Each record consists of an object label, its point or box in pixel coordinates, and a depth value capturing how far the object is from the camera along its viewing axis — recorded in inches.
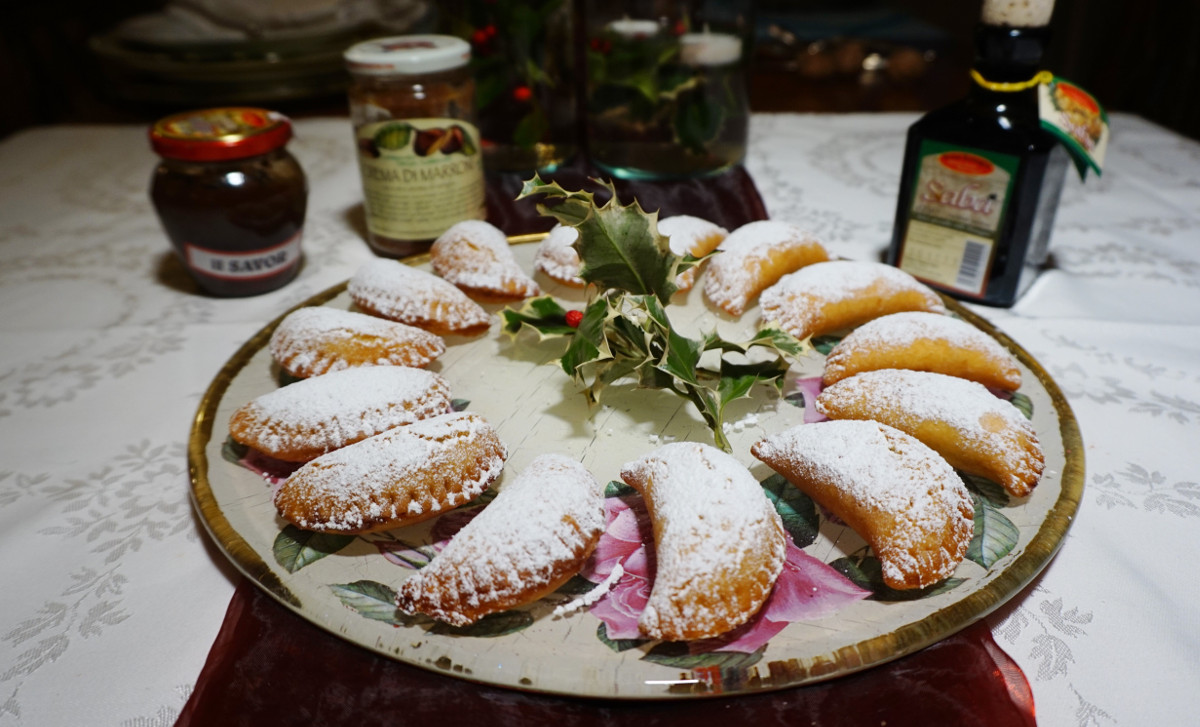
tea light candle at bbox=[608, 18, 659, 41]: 21.5
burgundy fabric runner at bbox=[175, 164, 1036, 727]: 10.1
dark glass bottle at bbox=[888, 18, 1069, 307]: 16.3
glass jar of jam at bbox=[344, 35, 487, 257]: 18.2
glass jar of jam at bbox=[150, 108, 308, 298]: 17.2
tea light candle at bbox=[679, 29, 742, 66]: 21.6
